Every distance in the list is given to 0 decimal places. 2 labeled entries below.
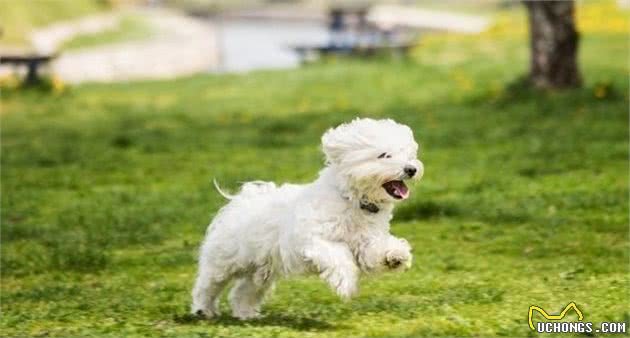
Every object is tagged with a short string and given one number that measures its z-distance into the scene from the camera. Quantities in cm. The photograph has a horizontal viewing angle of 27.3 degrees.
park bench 2914
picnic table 3441
